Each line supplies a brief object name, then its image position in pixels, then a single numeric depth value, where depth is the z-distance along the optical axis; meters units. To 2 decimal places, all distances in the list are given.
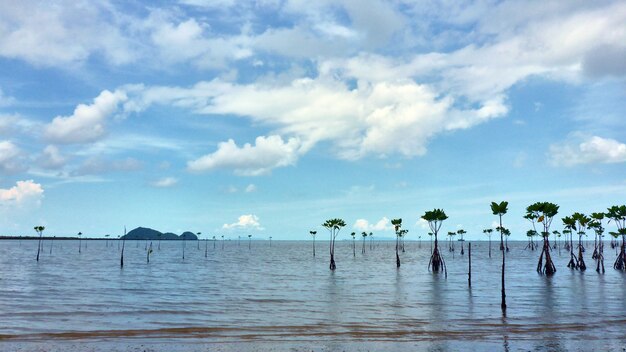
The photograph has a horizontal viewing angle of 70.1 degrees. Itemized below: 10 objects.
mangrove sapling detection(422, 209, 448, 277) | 78.10
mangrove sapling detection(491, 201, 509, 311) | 41.09
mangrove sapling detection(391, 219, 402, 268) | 97.38
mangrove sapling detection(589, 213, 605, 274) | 76.84
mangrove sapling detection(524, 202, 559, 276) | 68.19
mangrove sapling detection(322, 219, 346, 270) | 92.34
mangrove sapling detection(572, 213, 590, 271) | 78.69
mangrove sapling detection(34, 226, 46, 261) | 133.35
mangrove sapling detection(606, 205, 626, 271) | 75.25
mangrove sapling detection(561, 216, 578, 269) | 81.94
